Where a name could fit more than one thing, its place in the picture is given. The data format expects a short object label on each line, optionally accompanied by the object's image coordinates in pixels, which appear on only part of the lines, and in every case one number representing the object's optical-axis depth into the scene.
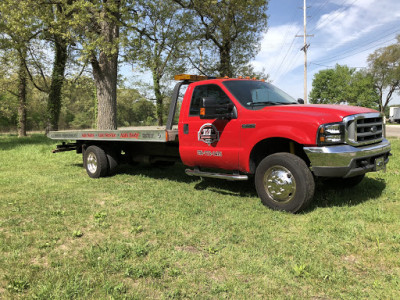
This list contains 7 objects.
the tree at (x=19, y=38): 12.37
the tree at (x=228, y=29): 16.89
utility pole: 30.16
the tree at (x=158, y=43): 13.73
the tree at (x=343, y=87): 57.91
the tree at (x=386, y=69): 47.04
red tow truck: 4.13
